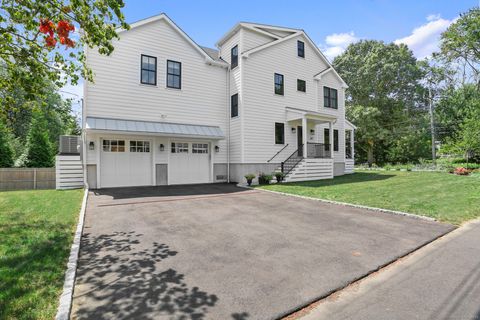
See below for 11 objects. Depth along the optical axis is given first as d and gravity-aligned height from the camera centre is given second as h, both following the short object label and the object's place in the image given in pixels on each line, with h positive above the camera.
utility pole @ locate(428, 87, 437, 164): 28.39 +4.99
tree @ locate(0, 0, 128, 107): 4.53 +2.62
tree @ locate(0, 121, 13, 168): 17.70 +0.94
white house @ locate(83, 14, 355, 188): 12.72 +3.20
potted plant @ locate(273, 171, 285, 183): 14.56 -0.79
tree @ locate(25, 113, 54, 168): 20.00 +1.15
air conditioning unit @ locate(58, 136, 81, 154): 14.45 +1.10
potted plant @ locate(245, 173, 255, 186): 14.07 -0.86
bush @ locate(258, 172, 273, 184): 14.39 -0.89
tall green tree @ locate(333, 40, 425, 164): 31.03 +9.46
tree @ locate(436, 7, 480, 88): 26.34 +13.38
